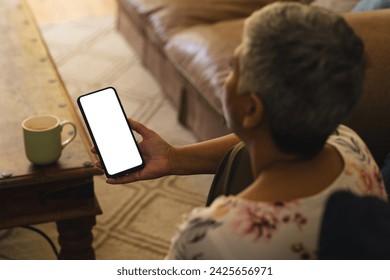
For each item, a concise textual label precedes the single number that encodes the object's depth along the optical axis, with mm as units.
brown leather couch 2546
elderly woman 1394
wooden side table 1988
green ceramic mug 1967
